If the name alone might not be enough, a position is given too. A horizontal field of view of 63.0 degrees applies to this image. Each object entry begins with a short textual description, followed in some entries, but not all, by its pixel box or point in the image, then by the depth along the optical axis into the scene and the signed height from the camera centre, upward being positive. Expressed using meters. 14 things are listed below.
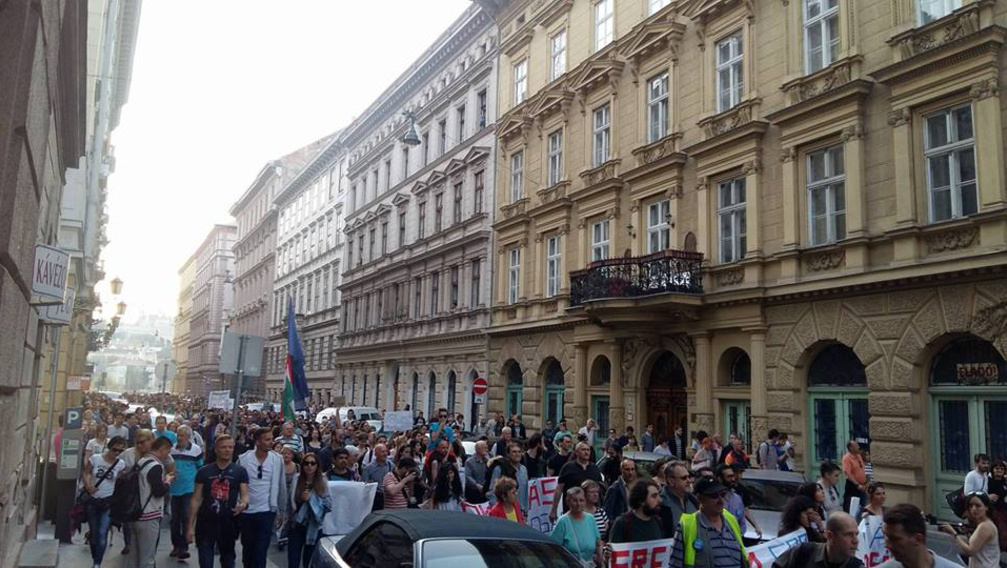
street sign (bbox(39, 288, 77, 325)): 10.48 +0.88
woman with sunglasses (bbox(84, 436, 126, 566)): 11.10 -1.45
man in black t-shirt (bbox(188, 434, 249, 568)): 9.11 -1.27
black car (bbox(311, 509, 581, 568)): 6.02 -1.17
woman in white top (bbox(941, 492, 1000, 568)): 8.13 -1.39
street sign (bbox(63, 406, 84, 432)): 13.90 -0.63
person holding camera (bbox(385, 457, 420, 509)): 10.93 -1.30
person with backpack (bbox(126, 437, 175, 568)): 9.29 -1.50
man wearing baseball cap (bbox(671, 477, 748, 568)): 6.39 -1.12
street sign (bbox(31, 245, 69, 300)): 6.89 +0.92
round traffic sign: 26.42 +0.10
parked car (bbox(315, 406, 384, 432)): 33.81 -1.08
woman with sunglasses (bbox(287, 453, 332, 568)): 9.81 -1.45
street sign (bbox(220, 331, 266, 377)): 12.20 +0.46
